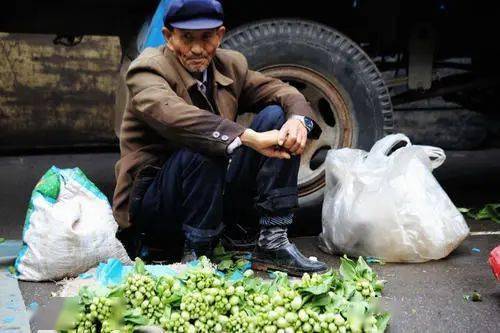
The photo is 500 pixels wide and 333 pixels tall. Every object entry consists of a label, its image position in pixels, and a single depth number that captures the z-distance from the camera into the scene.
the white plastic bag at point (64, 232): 6.27
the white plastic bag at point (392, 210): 7.01
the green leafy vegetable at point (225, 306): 4.78
